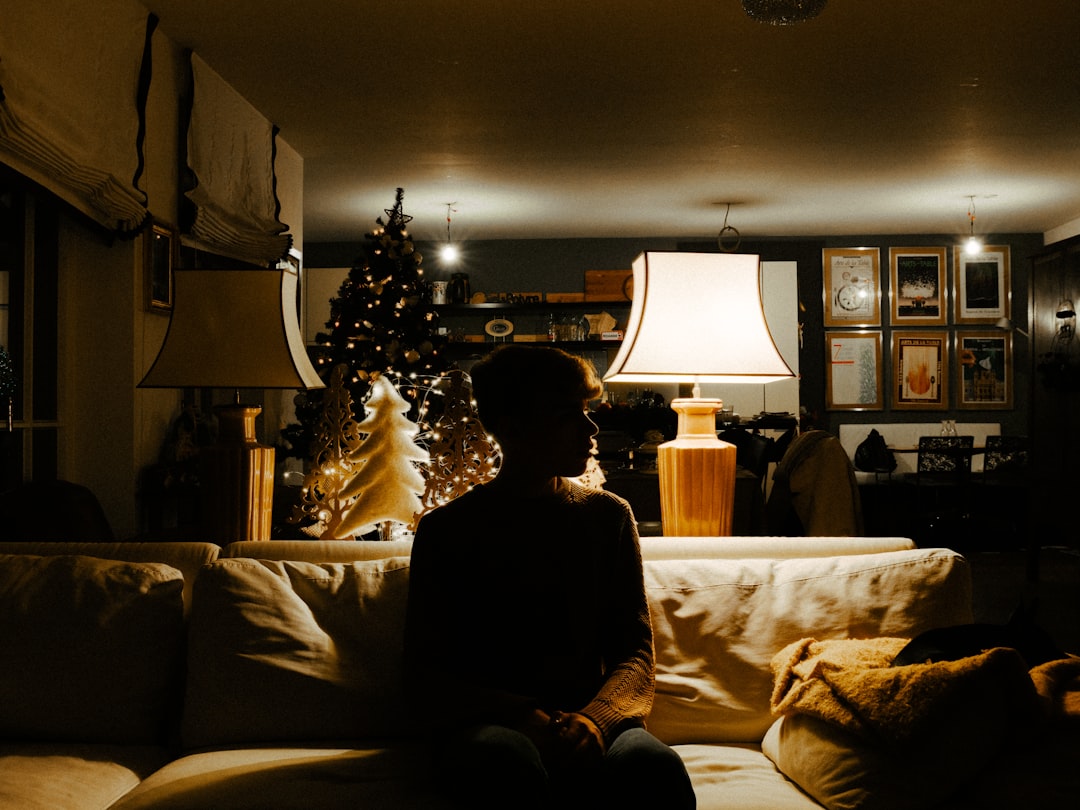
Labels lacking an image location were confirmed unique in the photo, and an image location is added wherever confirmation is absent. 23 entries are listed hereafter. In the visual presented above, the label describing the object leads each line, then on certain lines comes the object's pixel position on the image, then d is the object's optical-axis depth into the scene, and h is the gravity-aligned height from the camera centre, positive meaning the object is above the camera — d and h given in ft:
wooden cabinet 17.87 +0.36
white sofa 5.42 -1.50
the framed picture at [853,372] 27.14 +1.20
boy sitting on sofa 4.31 -1.16
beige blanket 4.41 -1.44
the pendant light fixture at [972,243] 24.20 +4.89
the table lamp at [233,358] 6.63 +0.43
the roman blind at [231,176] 12.85 +3.84
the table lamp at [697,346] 6.84 +0.52
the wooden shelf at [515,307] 26.14 +3.17
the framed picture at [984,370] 27.04 +1.24
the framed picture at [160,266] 11.64 +2.02
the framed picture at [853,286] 27.14 +3.85
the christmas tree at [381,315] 19.42 +2.20
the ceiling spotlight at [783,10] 9.24 +4.25
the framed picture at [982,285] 27.04 +3.85
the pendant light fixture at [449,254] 26.09 +4.80
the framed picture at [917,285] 27.14 +3.88
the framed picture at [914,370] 27.09 +1.25
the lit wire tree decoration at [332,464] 7.04 -0.39
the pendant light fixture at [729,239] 25.84 +5.30
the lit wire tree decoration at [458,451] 6.89 -0.29
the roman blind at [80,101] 8.38 +3.36
